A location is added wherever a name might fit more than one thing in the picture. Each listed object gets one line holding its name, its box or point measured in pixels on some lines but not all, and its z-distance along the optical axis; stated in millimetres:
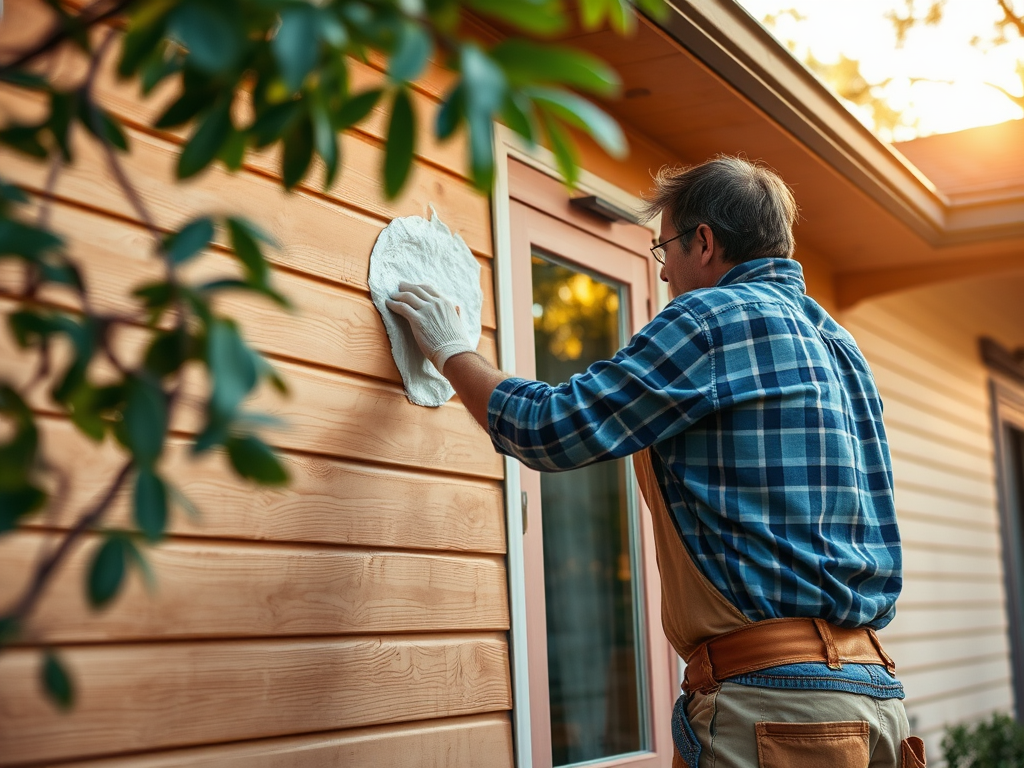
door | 2885
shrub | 5148
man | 1863
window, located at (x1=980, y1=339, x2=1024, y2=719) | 7129
